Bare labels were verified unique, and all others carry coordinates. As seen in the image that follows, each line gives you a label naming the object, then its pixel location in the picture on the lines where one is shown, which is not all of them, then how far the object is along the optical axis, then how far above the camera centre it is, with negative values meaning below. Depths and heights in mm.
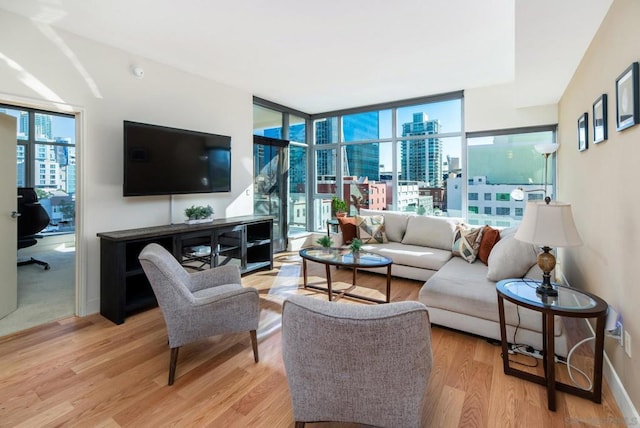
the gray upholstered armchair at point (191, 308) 2008 -642
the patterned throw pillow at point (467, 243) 3643 -361
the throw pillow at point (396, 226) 4820 -203
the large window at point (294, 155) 5630 +1178
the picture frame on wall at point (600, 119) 2117 +672
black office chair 4543 -95
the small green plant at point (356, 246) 3535 -374
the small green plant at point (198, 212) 3791 +16
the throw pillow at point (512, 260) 2721 -420
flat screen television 3262 +621
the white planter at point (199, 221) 3764 -93
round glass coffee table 3230 -505
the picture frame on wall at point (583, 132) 2691 +727
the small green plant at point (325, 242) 3771 -351
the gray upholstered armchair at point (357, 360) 1210 -610
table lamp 1888 -111
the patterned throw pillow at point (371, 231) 4699 -272
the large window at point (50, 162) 5688 +980
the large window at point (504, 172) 4484 +612
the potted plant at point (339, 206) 5750 +132
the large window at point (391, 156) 5117 +1048
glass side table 1748 -578
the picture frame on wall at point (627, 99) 1568 +615
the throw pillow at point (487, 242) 3508 -338
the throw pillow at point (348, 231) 4781 -275
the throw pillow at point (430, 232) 4367 -272
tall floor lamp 3895 +734
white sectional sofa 2334 -686
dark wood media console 2922 -437
